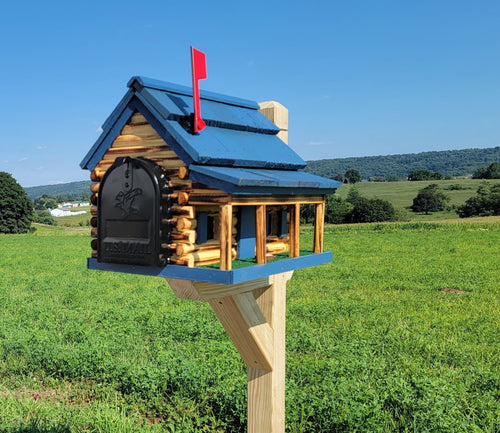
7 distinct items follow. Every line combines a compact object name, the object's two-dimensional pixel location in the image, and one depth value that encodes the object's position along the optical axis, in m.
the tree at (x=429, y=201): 66.00
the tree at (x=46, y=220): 79.59
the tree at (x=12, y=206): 47.47
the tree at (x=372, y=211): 54.28
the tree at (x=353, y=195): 61.06
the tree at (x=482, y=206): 52.59
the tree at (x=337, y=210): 51.18
